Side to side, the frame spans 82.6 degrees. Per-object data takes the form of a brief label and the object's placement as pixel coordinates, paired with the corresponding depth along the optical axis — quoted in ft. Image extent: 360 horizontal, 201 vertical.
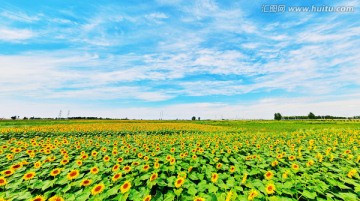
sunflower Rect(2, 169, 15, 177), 12.29
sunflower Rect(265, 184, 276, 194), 9.38
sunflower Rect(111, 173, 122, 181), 11.04
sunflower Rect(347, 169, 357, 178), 11.76
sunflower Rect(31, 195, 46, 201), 8.71
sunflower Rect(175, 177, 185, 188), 9.84
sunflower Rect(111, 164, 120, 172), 12.63
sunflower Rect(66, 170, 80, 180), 11.53
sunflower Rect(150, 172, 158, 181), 11.13
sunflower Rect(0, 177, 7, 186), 10.72
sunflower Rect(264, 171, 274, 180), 11.14
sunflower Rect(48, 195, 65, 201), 8.66
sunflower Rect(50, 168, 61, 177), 12.40
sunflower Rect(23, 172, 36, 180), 11.44
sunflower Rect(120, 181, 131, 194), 9.20
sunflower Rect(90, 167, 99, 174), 12.38
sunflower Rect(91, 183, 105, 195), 9.44
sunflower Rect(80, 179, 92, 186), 10.49
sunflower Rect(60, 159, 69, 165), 14.88
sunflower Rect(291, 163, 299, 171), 13.18
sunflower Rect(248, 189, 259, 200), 8.57
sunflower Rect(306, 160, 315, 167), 14.71
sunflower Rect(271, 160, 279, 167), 15.52
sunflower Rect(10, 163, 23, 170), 13.91
